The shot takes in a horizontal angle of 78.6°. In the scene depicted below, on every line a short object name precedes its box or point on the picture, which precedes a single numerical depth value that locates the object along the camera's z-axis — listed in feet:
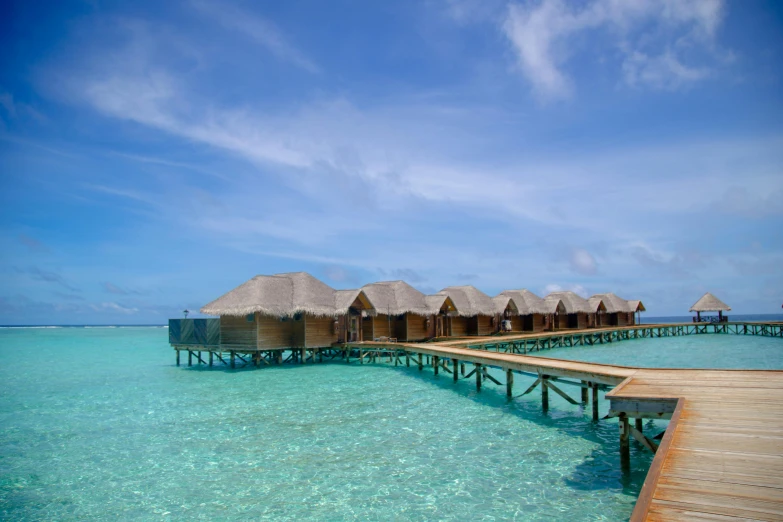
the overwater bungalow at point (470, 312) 104.21
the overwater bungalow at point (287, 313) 76.69
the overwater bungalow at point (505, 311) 115.75
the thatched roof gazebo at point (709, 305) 153.99
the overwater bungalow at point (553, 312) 129.49
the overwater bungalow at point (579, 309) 136.15
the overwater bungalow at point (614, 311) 151.43
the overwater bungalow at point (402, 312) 88.94
